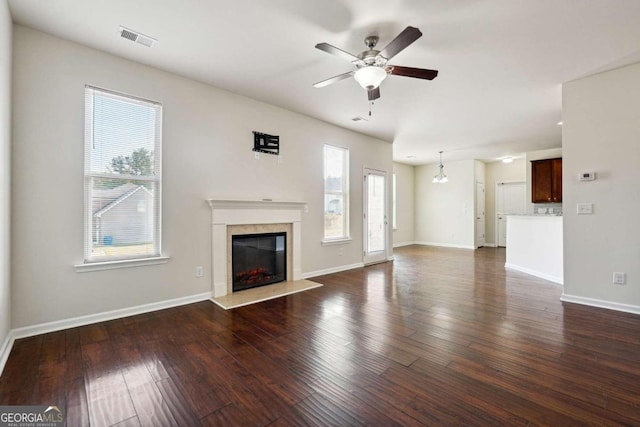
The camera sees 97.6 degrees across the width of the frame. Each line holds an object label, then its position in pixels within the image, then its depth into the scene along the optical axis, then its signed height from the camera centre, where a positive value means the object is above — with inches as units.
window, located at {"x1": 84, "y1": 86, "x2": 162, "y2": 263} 117.6 +17.5
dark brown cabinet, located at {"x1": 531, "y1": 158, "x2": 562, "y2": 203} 272.1 +33.3
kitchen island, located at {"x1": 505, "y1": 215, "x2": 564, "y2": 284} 185.0 -23.3
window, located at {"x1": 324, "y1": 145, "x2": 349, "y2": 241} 214.8 +17.2
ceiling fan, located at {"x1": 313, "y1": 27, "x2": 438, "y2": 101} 94.2 +54.7
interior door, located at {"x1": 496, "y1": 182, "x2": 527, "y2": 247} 344.2 +15.5
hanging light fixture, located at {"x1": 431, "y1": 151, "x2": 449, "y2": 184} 337.1 +45.1
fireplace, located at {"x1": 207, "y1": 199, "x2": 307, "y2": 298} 151.2 -6.1
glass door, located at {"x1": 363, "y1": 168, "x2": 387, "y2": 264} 243.8 -1.3
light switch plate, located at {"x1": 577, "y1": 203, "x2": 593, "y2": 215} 138.3 +2.4
